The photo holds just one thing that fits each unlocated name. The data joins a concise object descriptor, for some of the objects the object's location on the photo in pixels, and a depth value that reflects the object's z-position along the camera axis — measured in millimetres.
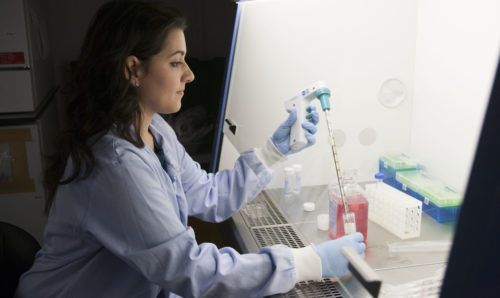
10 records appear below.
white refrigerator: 2723
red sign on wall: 2732
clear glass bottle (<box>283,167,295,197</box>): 1635
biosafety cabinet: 1300
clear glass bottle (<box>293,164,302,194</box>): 1646
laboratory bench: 1042
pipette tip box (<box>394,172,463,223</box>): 1299
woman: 1012
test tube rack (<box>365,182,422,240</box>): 1239
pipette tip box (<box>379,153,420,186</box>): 1532
